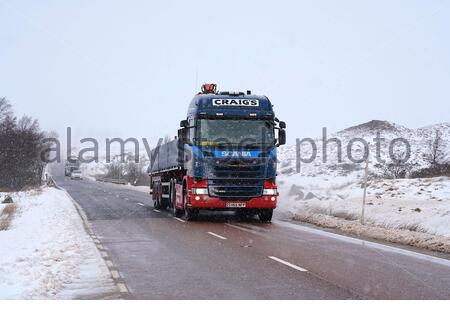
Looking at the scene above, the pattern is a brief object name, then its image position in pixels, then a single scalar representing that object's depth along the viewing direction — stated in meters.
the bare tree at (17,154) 77.56
